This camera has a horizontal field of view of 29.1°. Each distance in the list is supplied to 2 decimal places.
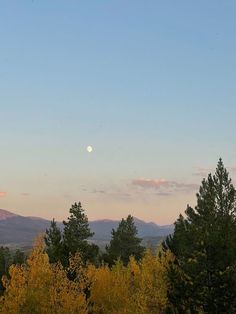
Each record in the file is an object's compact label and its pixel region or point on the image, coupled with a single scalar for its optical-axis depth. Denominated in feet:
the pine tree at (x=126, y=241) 288.10
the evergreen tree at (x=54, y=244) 167.66
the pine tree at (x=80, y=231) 184.65
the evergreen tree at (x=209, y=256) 101.91
